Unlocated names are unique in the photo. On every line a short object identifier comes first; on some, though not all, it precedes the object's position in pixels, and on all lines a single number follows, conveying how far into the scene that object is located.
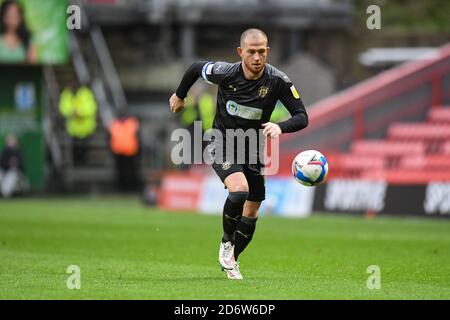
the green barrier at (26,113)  35.22
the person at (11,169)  32.62
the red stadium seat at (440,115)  28.39
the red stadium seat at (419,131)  27.78
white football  11.72
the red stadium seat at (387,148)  27.61
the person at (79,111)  33.28
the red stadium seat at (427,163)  24.09
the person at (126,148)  33.12
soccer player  11.66
